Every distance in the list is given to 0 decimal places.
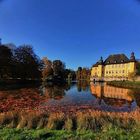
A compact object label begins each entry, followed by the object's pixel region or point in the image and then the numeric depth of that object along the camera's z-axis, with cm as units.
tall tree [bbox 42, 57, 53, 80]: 3594
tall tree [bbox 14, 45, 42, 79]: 2664
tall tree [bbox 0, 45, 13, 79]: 2193
